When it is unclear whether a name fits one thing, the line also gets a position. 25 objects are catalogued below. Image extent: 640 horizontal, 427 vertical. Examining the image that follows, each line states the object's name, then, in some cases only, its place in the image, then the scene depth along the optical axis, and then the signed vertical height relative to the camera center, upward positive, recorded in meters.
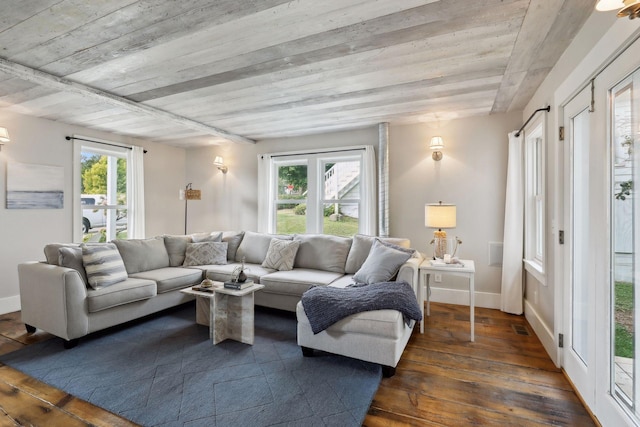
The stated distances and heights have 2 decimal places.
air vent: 2.96 -1.18
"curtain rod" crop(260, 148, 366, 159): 4.38 +0.92
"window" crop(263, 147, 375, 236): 4.48 +0.31
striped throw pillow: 2.88 -0.52
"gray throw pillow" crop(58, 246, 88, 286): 2.84 -0.44
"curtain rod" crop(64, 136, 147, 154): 4.07 +1.03
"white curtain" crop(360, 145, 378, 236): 4.24 +0.30
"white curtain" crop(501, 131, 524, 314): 3.41 -0.20
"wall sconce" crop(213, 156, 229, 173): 5.18 +0.85
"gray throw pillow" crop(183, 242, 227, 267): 3.99 -0.55
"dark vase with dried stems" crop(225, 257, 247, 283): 2.86 -0.62
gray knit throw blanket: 2.28 -0.70
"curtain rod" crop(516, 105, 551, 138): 2.56 +0.91
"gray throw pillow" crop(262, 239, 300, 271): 3.74 -0.53
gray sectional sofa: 2.36 -0.71
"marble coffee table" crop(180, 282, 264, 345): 2.71 -0.92
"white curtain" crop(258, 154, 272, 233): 4.98 +0.36
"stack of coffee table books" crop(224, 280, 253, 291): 2.75 -0.67
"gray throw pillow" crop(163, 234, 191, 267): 4.02 -0.48
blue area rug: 1.78 -1.18
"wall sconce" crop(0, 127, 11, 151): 3.37 +0.86
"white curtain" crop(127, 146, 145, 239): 4.82 +0.27
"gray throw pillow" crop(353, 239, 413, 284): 2.89 -0.51
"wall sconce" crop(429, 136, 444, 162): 3.80 +0.84
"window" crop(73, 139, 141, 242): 4.20 +0.32
